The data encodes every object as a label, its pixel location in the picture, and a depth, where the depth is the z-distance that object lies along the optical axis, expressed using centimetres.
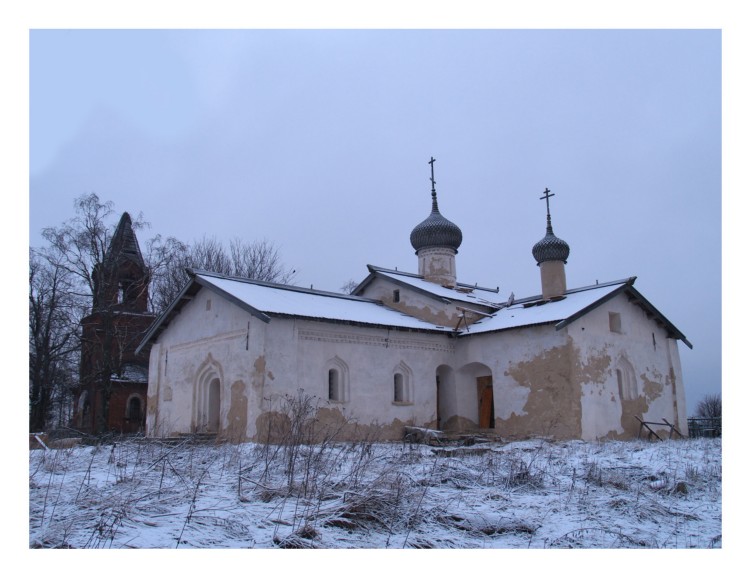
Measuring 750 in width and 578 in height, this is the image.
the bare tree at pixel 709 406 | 3893
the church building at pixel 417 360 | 1634
